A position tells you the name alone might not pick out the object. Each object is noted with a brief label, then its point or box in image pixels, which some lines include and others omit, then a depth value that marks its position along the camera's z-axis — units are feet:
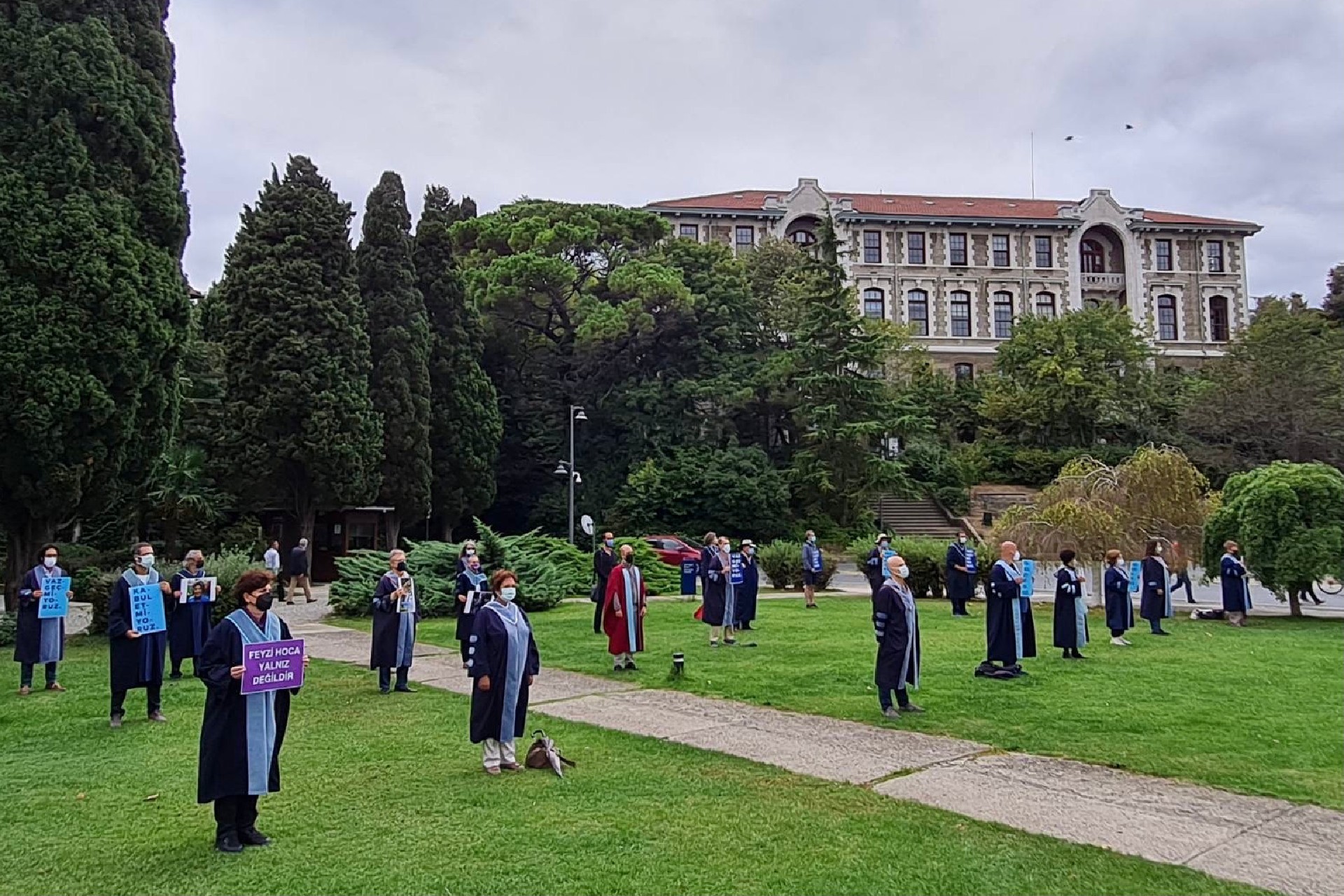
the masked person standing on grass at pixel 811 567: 75.66
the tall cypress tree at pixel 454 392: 127.54
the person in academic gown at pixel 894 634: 34.09
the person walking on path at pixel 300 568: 84.48
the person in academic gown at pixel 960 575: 70.03
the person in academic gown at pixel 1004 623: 41.86
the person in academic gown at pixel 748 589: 57.82
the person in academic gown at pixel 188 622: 43.50
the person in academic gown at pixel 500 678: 26.91
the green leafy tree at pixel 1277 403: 138.82
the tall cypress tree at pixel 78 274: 60.49
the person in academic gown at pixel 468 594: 45.57
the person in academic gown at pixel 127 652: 33.65
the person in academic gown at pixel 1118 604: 52.90
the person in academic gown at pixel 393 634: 41.09
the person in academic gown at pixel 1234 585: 64.90
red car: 106.11
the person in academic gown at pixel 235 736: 20.53
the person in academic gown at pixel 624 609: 44.39
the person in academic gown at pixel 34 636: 40.34
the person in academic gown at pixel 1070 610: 47.06
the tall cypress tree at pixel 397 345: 114.32
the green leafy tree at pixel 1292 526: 65.16
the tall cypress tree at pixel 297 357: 98.68
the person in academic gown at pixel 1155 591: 57.67
